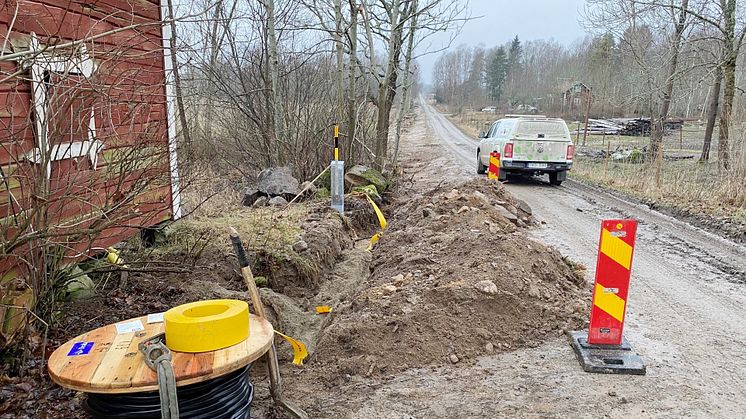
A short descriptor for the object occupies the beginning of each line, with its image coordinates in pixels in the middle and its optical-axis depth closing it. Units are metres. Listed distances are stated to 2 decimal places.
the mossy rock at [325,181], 11.84
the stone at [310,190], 11.11
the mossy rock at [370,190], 11.50
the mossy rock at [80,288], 4.67
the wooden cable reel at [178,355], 2.48
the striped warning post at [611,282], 3.92
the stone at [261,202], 10.03
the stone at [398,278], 5.64
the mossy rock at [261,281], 6.38
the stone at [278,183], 10.55
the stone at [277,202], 9.88
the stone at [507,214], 8.67
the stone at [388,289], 5.24
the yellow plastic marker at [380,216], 10.36
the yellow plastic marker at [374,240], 8.86
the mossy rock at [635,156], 18.76
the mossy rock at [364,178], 12.17
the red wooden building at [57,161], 3.59
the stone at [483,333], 4.35
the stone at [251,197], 10.48
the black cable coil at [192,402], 2.56
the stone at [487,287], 4.72
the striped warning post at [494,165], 12.34
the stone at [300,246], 7.28
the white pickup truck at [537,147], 13.63
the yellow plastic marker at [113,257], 5.15
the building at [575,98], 52.98
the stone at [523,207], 9.73
